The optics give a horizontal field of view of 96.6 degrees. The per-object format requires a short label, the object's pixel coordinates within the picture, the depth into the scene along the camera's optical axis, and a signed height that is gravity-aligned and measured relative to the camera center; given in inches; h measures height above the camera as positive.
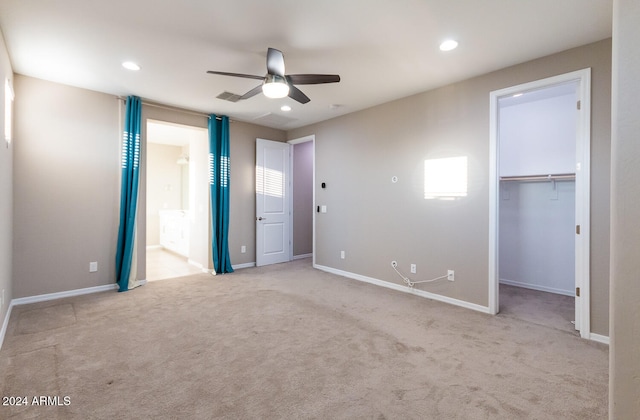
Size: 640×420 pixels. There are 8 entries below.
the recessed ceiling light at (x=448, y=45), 105.4 +61.6
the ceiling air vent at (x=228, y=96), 157.5 +62.9
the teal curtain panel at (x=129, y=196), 160.9 +6.3
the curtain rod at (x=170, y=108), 169.1 +63.2
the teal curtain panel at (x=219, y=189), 197.2 +12.8
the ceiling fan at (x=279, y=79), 100.2 +48.4
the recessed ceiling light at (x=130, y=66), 123.7 +62.6
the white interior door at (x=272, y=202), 222.4 +4.5
